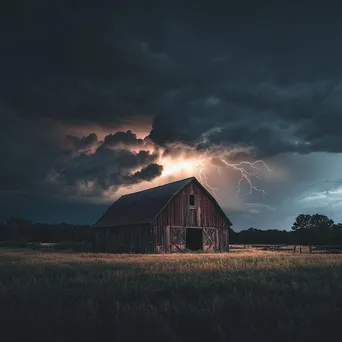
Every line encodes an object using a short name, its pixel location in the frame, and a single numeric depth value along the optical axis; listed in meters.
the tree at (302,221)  135.16
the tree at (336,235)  69.94
